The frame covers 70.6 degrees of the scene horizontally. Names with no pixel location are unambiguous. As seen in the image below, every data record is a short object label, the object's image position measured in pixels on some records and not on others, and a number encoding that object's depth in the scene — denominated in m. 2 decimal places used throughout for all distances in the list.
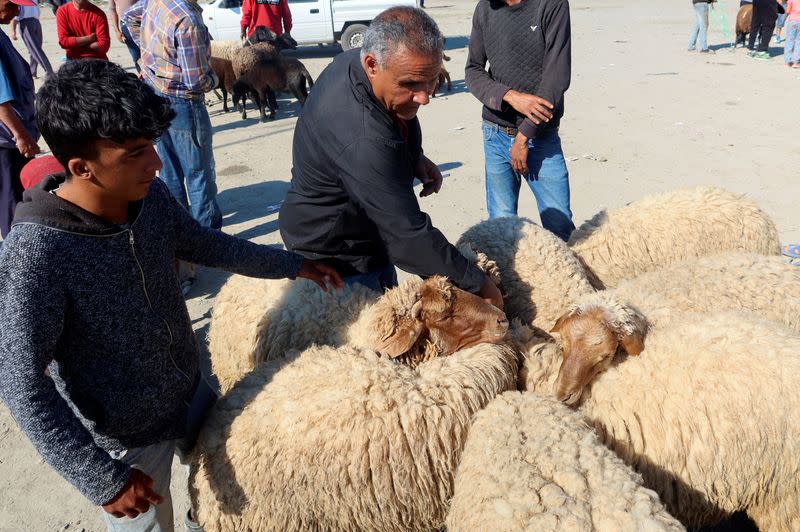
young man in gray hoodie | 1.54
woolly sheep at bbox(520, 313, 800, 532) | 2.13
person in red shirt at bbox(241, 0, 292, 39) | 12.33
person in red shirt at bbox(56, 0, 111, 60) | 7.28
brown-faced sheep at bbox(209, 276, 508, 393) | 2.37
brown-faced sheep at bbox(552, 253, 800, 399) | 2.34
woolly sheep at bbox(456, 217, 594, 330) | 3.05
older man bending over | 2.12
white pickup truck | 15.86
